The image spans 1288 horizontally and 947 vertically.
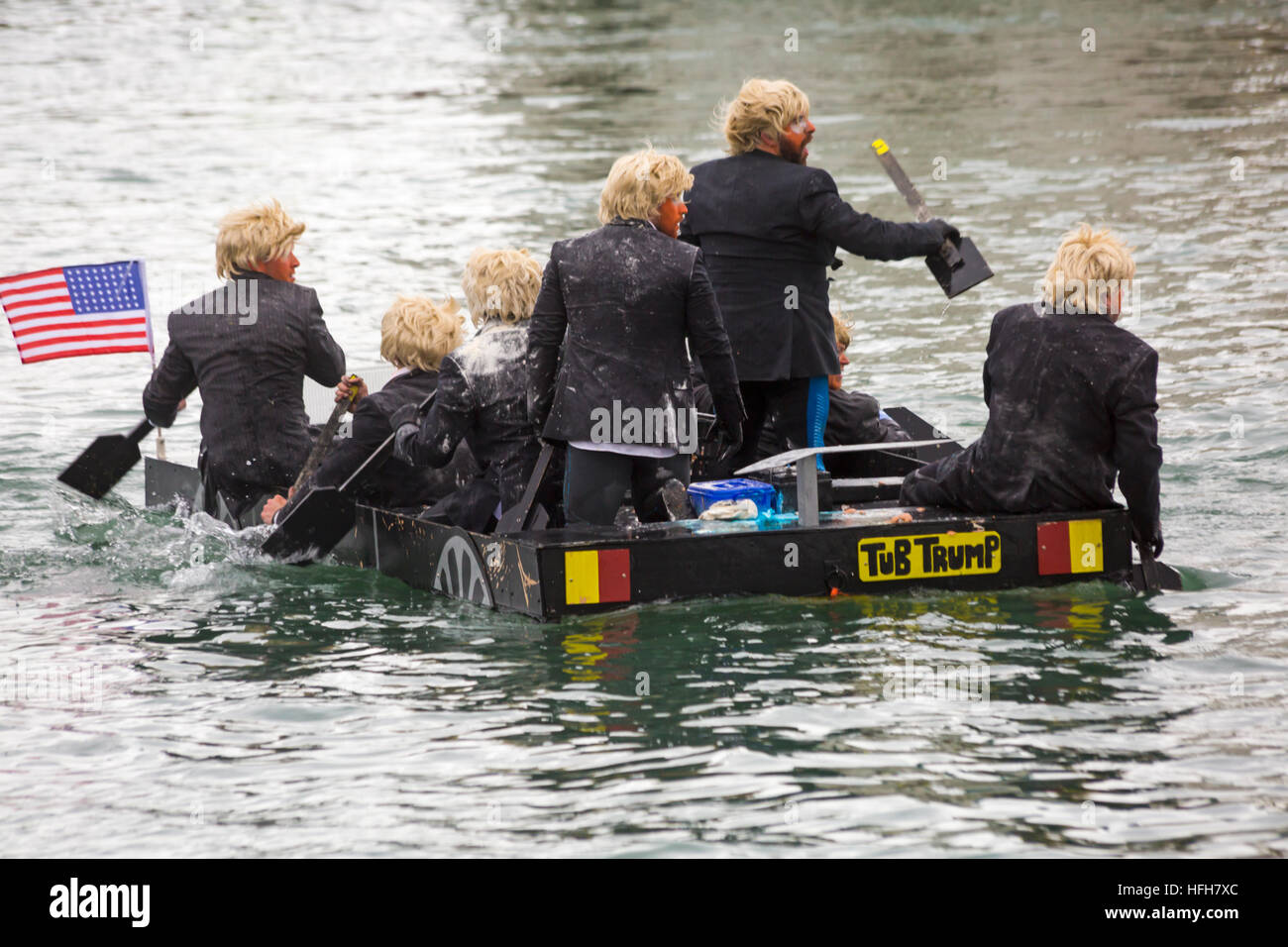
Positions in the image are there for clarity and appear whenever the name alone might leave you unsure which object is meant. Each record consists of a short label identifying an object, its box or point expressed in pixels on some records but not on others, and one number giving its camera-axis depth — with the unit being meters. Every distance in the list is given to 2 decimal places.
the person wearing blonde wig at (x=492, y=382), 14.22
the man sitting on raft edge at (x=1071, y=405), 13.43
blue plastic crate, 14.73
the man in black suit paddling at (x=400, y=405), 15.26
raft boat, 13.53
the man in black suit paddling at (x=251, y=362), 15.71
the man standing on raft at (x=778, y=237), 15.05
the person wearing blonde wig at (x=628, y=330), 13.36
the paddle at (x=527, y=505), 13.95
